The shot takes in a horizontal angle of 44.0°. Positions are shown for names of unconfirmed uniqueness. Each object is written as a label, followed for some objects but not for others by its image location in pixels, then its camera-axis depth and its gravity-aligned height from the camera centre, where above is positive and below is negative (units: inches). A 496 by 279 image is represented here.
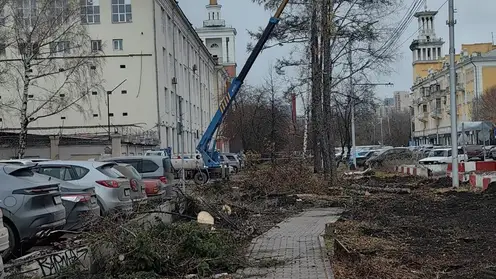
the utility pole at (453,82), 891.4 +79.9
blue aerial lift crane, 1054.4 +76.0
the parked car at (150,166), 783.7 -29.5
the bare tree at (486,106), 2596.0 +130.9
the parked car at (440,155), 1385.3 -49.6
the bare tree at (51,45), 1205.7 +210.3
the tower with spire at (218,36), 4456.2 +776.5
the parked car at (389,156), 1860.2 -55.9
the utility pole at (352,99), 1285.8 +94.8
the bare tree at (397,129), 4637.6 +68.3
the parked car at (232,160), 1883.4 -59.7
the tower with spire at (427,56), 3553.2 +523.7
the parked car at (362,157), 2062.9 -66.9
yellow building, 3129.9 +311.3
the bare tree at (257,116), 2347.4 +101.1
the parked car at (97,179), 534.3 -30.6
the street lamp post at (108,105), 2065.3 +130.8
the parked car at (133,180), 580.9 -36.5
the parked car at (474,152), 1851.9 -49.9
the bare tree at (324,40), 1114.2 +195.9
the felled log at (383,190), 926.4 -80.2
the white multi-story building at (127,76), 2057.1 +230.5
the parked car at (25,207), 358.6 -36.7
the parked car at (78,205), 432.8 -44.6
